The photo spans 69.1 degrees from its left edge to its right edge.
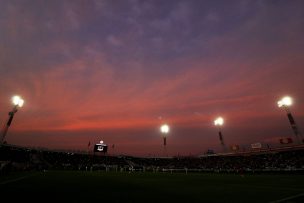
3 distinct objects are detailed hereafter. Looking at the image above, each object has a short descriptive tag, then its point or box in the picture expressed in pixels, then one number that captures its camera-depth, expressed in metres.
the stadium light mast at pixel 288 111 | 59.00
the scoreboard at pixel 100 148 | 96.81
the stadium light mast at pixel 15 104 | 48.84
